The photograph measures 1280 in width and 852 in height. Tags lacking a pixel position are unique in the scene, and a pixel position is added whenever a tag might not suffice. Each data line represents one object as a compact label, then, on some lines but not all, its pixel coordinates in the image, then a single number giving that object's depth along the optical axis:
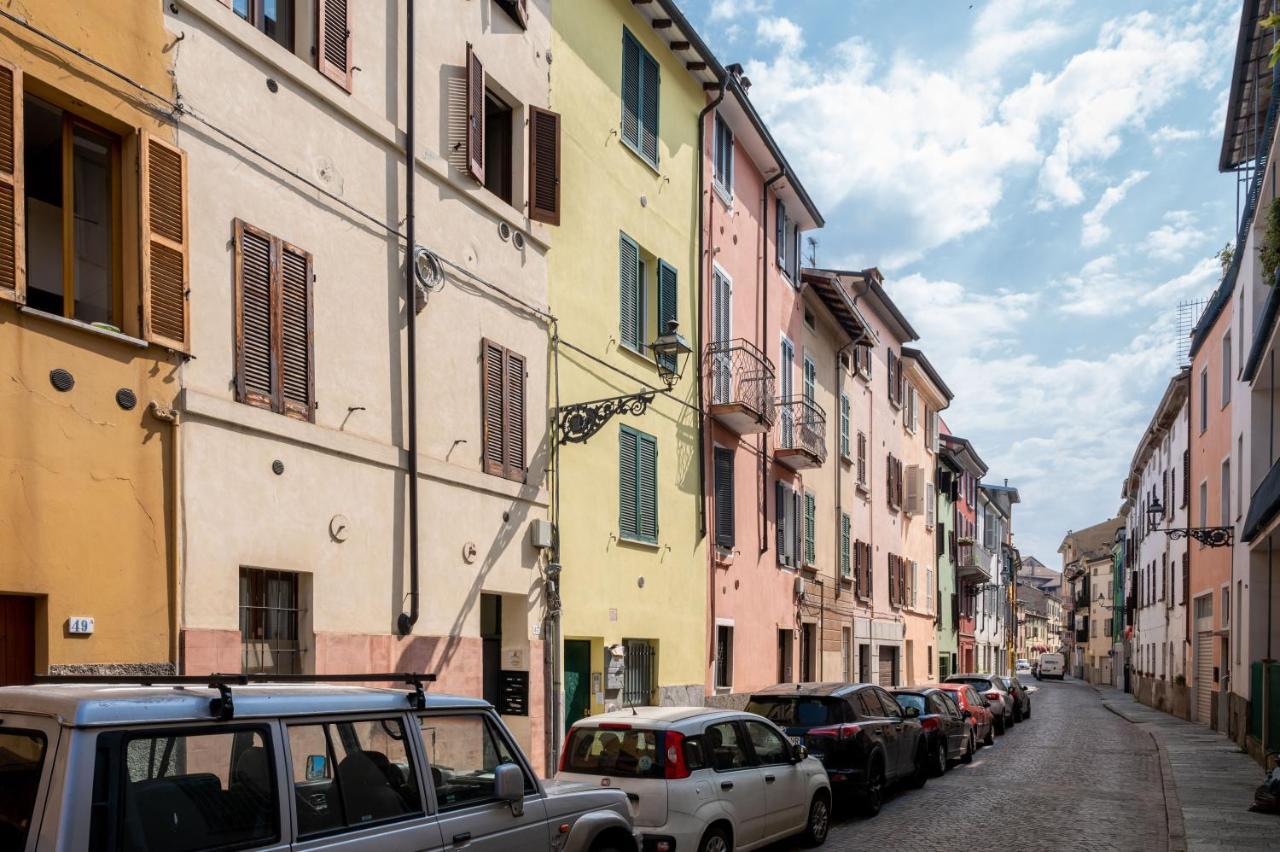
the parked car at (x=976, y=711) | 23.19
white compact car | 9.57
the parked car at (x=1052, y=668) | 89.06
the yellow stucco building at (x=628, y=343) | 15.19
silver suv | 4.33
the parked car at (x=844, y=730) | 13.97
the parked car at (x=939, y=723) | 18.47
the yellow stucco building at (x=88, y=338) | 7.57
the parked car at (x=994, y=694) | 28.97
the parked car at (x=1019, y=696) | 33.66
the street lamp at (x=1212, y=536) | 25.19
